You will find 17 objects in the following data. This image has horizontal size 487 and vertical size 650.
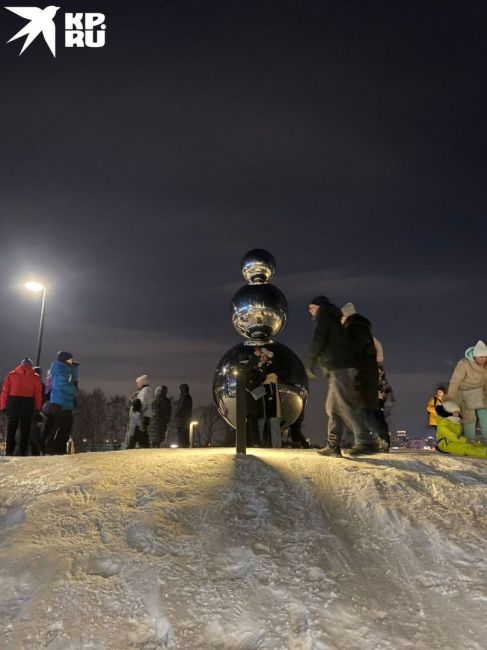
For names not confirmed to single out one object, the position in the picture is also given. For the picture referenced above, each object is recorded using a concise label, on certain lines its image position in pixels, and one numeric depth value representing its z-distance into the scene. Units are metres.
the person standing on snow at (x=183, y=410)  12.08
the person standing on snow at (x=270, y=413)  8.80
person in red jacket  8.51
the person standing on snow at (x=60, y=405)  8.65
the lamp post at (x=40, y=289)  18.80
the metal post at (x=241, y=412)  6.12
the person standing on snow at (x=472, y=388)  7.90
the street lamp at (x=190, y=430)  12.45
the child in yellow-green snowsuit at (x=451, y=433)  7.54
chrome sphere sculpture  9.62
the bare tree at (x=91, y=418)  50.53
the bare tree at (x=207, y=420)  46.62
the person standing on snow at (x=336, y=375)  6.27
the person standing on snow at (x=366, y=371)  6.66
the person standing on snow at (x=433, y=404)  9.53
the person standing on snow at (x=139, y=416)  10.59
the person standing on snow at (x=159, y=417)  11.25
